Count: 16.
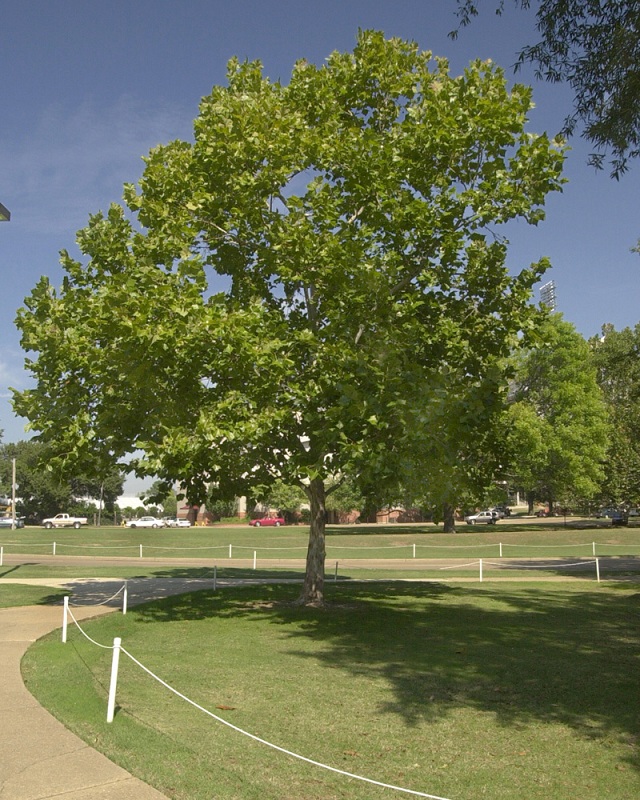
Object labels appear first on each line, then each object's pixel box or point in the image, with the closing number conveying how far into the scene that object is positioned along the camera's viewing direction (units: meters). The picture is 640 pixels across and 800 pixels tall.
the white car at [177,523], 82.44
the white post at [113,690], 7.94
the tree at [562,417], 51.59
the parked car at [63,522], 76.03
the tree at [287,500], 76.88
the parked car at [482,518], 75.50
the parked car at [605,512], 73.25
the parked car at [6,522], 74.95
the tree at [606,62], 10.68
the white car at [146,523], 81.07
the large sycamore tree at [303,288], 14.14
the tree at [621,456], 58.72
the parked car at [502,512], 90.99
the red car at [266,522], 77.29
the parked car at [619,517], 65.55
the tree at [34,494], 86.81
